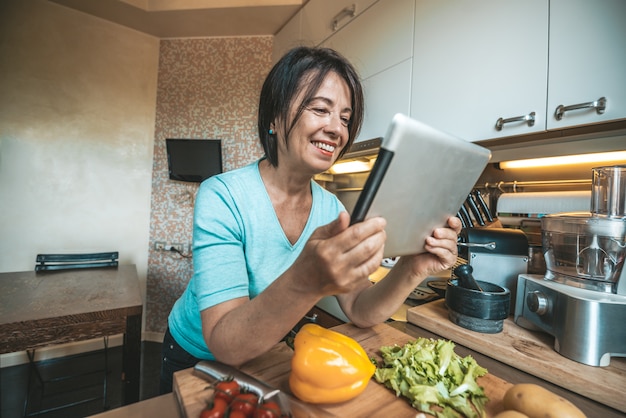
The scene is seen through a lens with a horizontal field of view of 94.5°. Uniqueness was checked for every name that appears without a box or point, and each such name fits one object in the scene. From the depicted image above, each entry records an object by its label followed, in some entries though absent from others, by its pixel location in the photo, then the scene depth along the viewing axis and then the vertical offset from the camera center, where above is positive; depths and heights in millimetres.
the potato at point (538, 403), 451 -298
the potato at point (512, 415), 445 -304
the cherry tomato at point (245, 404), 453 -317
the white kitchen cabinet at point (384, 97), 1436 +609
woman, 449 -64
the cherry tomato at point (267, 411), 432 -312
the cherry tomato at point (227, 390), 489 -320
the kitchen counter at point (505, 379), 556 -384
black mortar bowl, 830 -267
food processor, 691 -176
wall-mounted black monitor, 2568 +412
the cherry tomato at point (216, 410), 447 -325
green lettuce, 526 -328
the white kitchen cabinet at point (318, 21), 1701 +1270
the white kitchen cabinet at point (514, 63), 858 +556
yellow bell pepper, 510 -289
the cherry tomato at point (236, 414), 437 -319
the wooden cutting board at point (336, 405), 527 -362
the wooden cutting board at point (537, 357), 615 -341
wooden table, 1129 -496
